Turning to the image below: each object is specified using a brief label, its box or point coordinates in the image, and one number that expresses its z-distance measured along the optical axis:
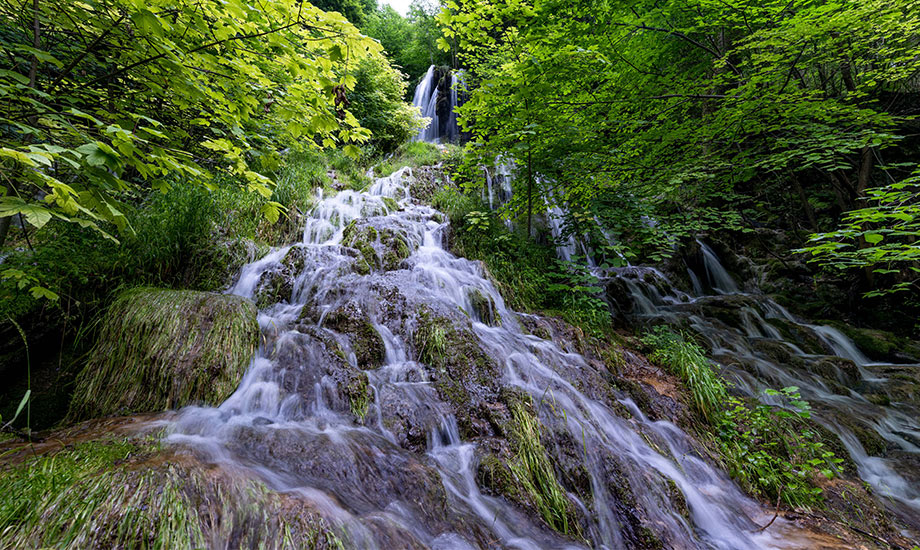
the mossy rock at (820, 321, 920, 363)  5.29
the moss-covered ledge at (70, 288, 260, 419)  2.66
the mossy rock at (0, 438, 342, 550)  1.35
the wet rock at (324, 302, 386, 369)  3.55
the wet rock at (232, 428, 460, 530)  2.10
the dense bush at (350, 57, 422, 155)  11.05
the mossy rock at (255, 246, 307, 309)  4.39
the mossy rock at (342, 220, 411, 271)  5.41
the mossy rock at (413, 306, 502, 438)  3.05
